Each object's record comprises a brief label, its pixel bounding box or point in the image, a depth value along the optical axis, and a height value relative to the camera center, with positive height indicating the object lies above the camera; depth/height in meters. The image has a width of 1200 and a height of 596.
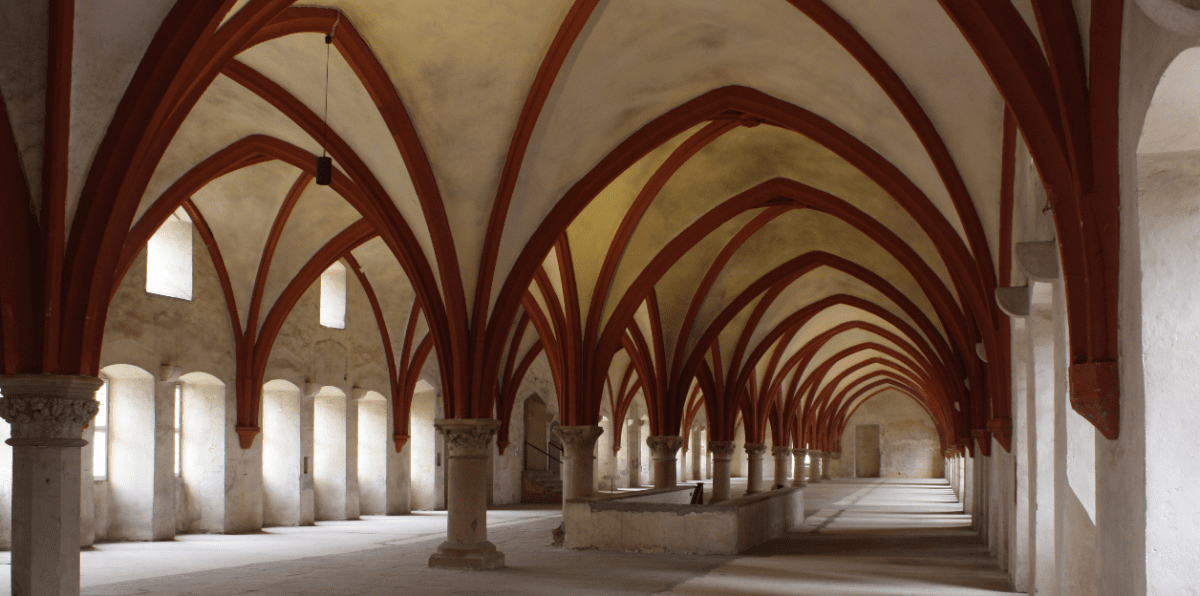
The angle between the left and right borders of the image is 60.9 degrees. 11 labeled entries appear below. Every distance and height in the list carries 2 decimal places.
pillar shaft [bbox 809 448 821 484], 49.29 -5.42
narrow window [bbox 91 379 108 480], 16.75 -1.44
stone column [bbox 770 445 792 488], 34.53 -3.88
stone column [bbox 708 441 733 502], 24.66 -2.77
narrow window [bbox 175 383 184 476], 18.72 -1.30
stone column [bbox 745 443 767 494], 28.94 -3.36
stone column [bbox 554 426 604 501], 17.22 -1.82
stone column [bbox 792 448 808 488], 43.22 -4.96
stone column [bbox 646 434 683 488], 21.44 -2.27
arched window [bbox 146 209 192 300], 18.05 +1.70
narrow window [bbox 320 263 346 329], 22.73 +1.27
